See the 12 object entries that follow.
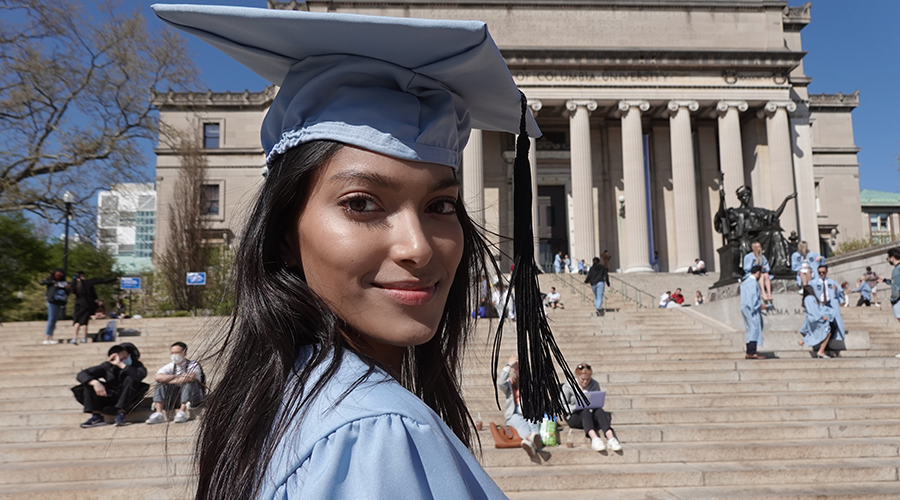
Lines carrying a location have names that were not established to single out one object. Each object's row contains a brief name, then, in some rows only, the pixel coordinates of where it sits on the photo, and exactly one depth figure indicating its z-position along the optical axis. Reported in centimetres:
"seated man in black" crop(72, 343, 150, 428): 1028
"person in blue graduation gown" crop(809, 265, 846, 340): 1466
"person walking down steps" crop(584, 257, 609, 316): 2225
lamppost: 2392
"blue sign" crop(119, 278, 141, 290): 2284
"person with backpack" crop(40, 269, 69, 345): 1677
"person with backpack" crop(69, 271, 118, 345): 1708
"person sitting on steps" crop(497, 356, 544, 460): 845
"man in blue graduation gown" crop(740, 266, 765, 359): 1388
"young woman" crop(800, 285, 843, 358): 1438
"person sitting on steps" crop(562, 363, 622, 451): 877
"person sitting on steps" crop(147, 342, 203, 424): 934
